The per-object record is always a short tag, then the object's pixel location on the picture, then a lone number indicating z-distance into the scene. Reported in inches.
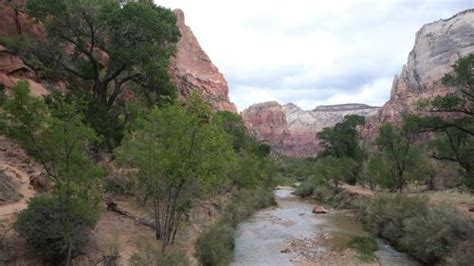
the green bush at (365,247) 1005.8
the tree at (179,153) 725.3
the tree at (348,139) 2906.0
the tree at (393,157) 1966.0
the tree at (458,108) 978.1
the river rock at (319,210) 1886.0
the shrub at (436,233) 821.9
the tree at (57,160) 466.0
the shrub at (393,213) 1148.5
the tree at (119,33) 1096.2
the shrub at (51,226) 573.0
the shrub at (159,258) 589.0
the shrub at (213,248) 826.8
